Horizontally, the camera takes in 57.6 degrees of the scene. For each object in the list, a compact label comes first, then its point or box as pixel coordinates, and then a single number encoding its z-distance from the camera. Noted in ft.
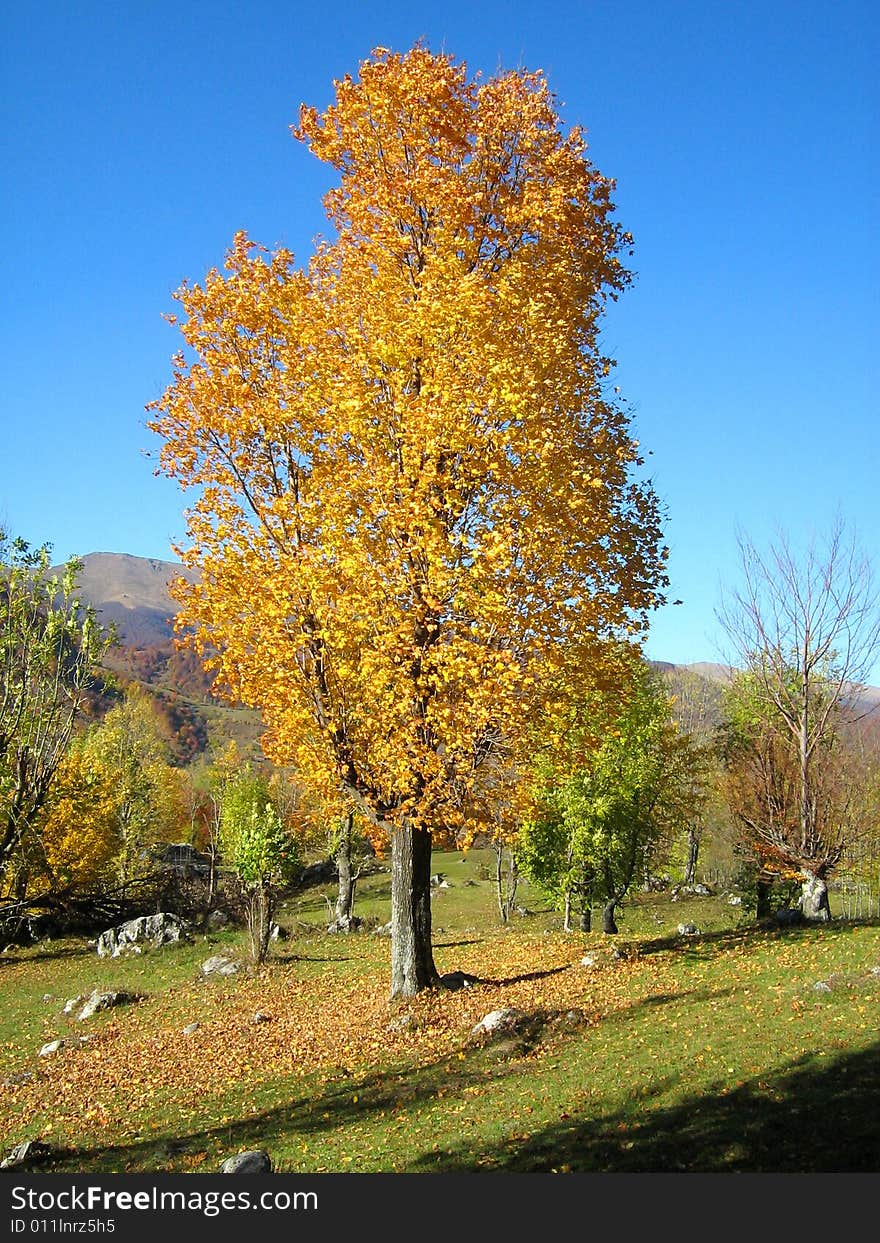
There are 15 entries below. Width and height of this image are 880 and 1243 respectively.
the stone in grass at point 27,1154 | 28.27
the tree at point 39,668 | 48.73
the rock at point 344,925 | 93.56
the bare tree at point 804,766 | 73.26
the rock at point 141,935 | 83.76
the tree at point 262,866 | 67.72
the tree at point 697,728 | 93.91
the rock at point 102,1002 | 58.13
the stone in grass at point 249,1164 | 24.11
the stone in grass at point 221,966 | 66.03
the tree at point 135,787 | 147.24
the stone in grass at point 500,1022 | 38.50
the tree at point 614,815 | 87.30
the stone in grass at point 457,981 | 46.98
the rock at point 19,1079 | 42.98
